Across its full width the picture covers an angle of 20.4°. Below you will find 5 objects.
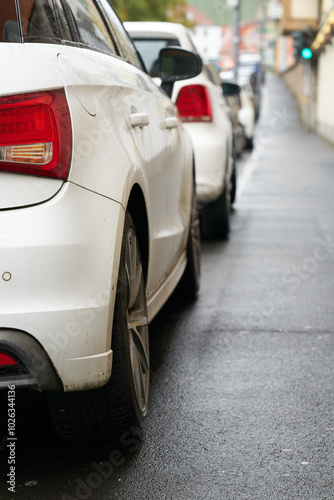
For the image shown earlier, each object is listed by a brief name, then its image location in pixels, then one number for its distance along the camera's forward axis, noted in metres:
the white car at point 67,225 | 2.77
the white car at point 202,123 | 8.12
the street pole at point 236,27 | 41.00
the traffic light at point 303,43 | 28.39
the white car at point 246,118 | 23.84
